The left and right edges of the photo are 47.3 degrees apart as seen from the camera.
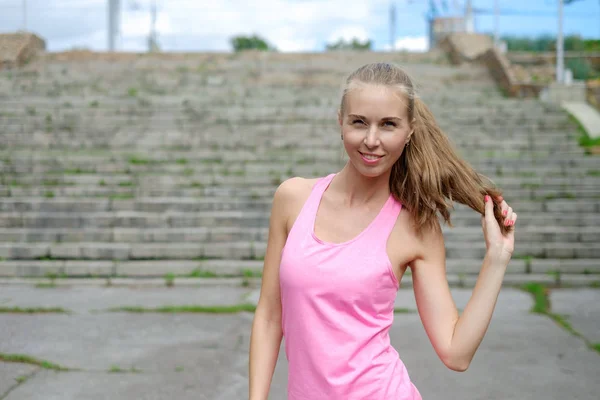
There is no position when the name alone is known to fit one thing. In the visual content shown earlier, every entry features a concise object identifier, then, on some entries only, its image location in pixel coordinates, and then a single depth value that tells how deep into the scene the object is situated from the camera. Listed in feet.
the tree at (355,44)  202.03
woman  5.48
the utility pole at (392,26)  137.49
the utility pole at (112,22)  91.91
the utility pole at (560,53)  50.67
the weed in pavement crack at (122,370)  14.97
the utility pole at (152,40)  108.10
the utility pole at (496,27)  75.00
